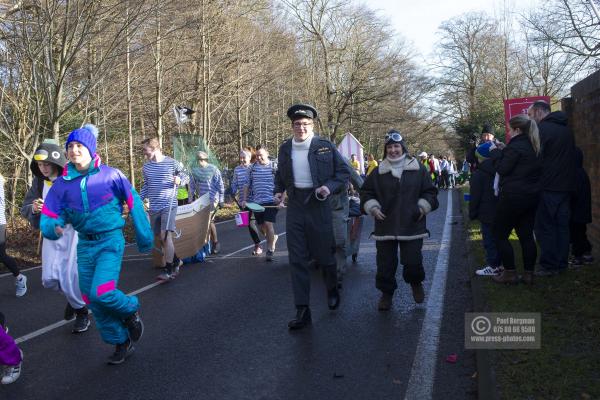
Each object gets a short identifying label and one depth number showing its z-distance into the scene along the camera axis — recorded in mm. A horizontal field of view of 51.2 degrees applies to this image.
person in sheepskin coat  6168
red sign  11789
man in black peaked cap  5914
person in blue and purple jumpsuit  4980
